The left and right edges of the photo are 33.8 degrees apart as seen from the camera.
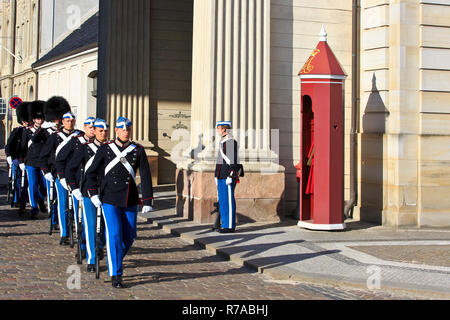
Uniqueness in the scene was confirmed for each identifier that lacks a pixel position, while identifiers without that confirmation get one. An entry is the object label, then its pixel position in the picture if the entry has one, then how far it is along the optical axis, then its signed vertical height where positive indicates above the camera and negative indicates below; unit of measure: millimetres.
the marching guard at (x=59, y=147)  10039 +116
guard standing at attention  11039 -290
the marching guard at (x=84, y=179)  7980 -267
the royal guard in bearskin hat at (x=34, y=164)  12398 -156
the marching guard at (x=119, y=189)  7242 -337
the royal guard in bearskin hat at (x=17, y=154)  13672 +13
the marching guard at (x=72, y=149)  9086 +72
